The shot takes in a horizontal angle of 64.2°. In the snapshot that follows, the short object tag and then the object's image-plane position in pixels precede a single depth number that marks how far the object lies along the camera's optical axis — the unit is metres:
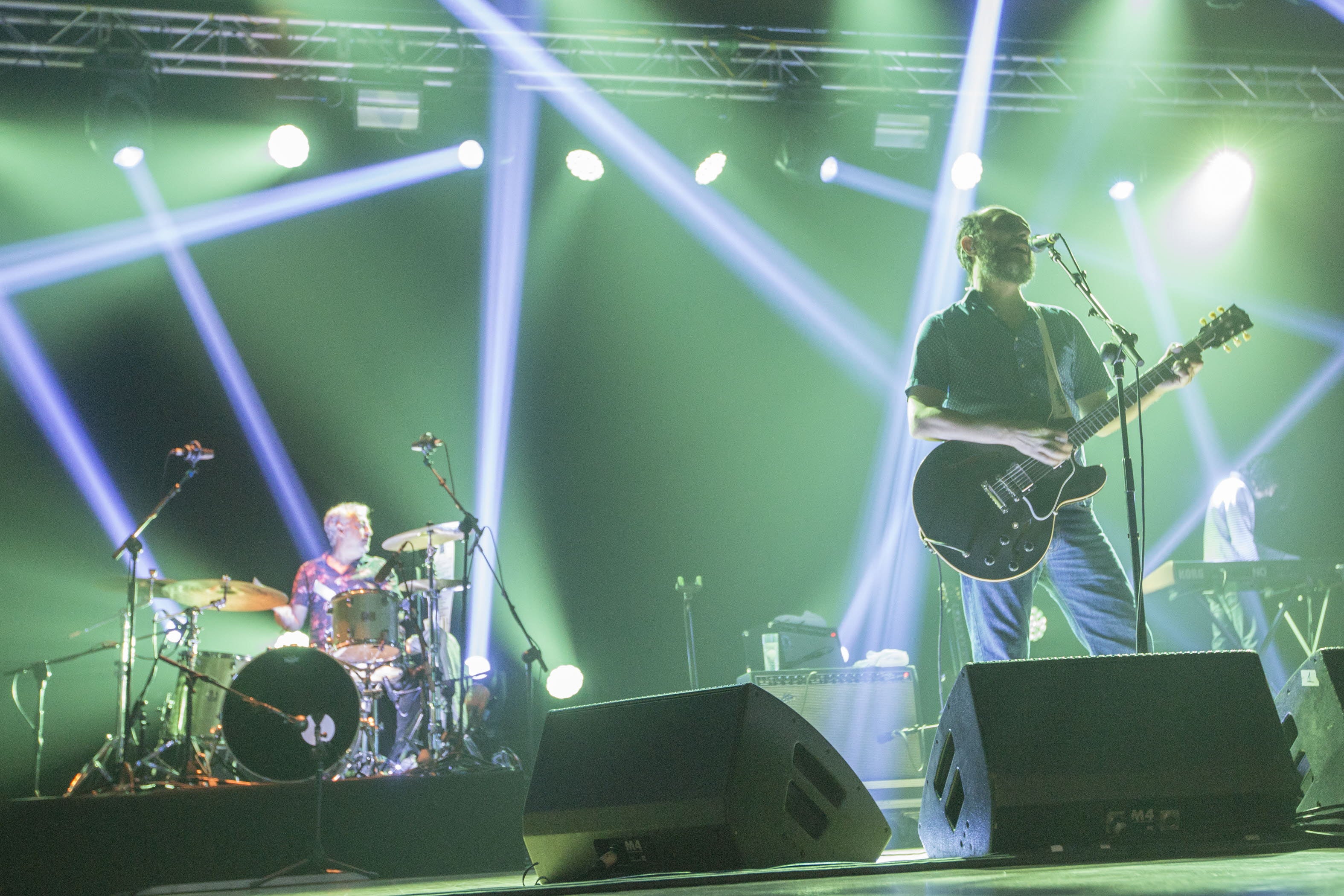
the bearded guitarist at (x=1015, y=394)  2.81
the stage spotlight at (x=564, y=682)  6.55
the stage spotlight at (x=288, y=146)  6.30
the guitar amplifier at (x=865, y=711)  5.01
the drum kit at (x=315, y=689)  4.16
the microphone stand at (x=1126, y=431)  2.53
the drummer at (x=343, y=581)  5.48
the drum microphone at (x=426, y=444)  5.05
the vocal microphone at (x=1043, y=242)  2.95
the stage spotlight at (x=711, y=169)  6.59
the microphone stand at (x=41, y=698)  5.32
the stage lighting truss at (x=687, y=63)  5.65
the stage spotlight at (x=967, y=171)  6.82
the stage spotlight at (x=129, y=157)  5.84
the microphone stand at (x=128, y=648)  4.35
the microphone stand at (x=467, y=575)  5.04
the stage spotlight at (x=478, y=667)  6.27
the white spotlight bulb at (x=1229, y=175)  7.14
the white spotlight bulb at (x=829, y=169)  6.83
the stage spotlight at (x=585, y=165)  6.75
